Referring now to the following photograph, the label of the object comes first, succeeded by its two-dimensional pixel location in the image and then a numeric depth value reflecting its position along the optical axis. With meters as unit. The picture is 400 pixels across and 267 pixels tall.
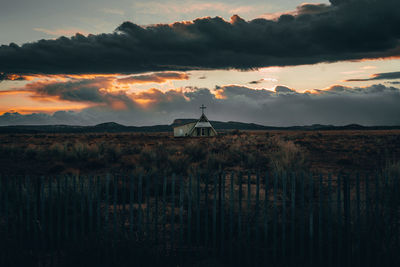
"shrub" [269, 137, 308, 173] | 14.36
